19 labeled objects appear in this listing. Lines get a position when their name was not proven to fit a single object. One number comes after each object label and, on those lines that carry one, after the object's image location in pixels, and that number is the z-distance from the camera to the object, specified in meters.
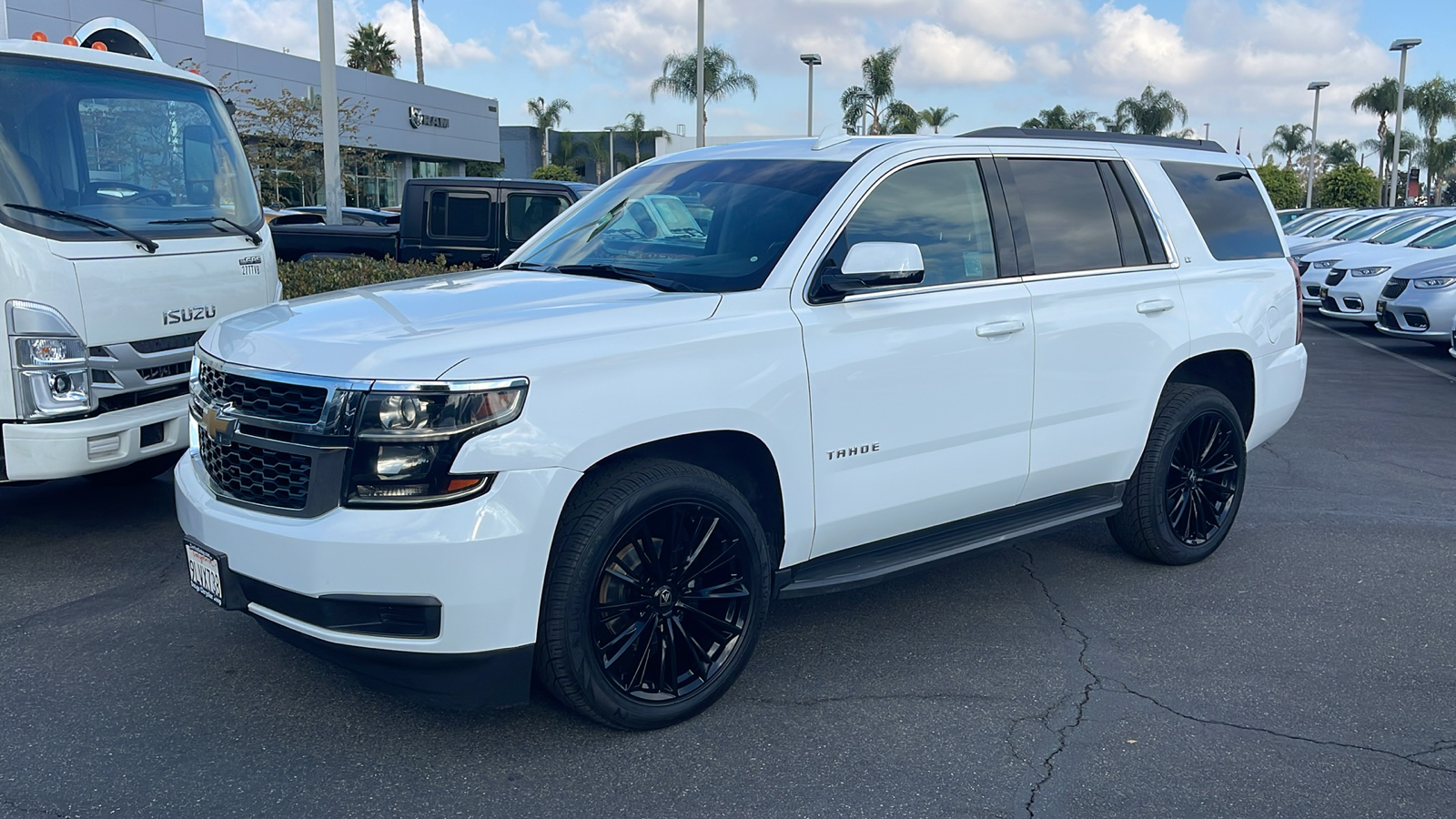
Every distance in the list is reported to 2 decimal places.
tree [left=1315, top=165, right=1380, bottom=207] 45.62
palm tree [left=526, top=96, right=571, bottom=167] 78.69
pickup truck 11.46
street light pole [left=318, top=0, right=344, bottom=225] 13.09
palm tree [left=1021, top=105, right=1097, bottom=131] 62.97
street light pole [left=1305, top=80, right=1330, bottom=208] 48.66
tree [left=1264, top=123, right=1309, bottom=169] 82.06
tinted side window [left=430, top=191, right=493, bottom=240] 11.49
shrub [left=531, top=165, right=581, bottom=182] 57.22
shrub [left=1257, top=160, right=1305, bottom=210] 50.00
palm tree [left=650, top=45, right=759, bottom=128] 46.12
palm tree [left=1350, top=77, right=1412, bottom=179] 61.94
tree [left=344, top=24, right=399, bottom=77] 60.09
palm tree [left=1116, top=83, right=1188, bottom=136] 62.00
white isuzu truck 5.21
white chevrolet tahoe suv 3.26
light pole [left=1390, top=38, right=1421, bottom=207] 36.62
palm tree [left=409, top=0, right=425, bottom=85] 54.91
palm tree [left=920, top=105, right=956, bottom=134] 61.29
